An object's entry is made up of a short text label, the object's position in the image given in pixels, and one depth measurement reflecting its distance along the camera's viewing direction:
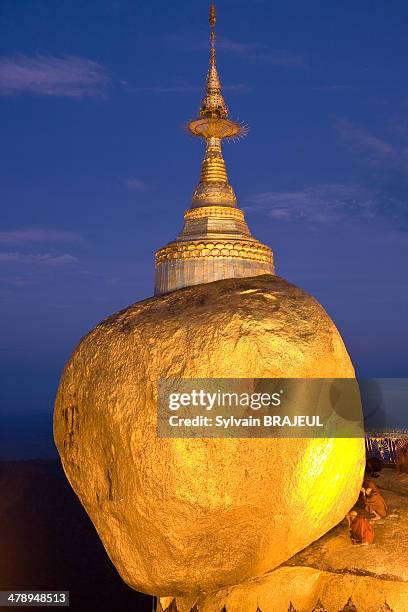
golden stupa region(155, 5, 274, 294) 14.17
